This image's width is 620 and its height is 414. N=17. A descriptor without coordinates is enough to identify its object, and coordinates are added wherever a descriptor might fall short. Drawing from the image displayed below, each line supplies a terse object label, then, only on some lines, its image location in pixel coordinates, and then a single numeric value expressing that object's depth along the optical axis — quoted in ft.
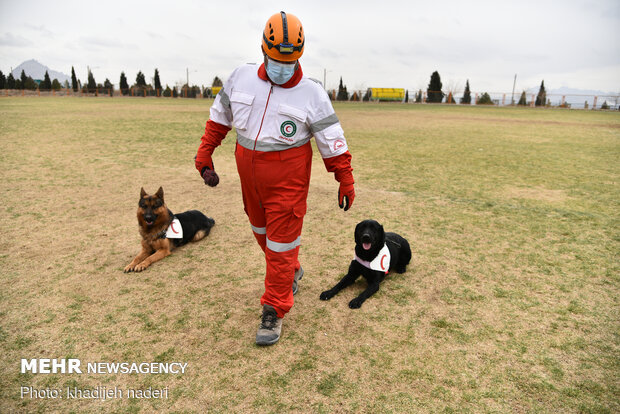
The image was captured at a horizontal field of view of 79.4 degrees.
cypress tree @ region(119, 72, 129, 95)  214.28
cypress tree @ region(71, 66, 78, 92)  211.61
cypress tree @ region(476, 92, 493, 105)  181.47
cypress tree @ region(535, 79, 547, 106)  170.32
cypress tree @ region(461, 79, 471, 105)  188.09
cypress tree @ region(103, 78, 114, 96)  213.81
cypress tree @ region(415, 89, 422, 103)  192.65
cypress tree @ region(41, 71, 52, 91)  200.34
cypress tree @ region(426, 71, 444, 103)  191.42
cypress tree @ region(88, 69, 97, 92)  206.59
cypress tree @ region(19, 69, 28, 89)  196.53
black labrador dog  11.32
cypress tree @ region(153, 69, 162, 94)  220.23
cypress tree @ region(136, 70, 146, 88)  219.82
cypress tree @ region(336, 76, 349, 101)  196.65
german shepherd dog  13.44
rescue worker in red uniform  9.02
